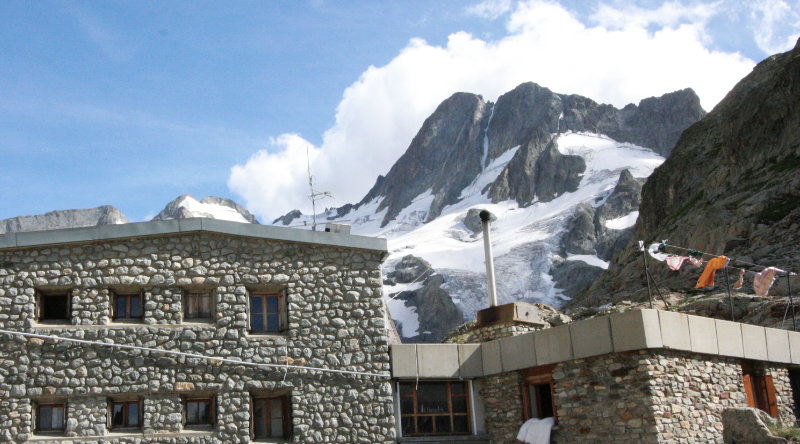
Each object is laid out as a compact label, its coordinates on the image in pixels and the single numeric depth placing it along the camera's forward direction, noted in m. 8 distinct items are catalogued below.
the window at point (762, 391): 18.03
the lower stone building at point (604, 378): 15.09
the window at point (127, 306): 17.09
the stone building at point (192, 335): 16.36
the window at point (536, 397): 17.42
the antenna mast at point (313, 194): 20.59
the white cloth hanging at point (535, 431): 16.59
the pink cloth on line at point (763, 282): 23.47
